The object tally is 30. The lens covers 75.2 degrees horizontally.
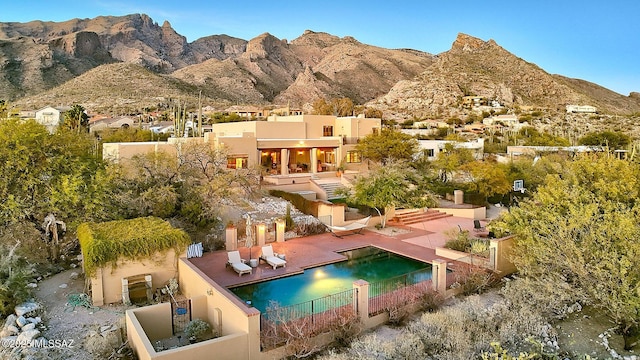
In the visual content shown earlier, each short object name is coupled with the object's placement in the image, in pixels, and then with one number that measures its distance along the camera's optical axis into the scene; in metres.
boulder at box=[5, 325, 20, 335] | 9.02
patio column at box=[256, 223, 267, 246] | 16.58
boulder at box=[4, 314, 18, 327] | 9.40
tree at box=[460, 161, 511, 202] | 25.14
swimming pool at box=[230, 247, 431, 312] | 12.22
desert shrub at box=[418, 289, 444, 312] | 10.94
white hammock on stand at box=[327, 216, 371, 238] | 18.07
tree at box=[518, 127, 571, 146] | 45.19
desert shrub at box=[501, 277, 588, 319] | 10.26
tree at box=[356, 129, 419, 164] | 29.56
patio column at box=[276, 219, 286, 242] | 17.27
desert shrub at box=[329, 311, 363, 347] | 9.34
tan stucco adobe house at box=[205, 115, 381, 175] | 26.25
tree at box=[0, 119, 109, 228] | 13.34
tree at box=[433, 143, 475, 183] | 29.24
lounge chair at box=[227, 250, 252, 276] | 13.30
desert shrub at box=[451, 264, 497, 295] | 12.18
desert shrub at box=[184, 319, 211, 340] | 9.49
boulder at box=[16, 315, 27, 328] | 9.39
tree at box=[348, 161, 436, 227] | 19.53
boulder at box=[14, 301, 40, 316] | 9.91
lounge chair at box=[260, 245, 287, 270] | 14.02
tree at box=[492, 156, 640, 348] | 9.38
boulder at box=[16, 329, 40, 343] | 8.65
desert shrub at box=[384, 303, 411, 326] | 10.36
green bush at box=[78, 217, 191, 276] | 11.05
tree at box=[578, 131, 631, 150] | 45.88
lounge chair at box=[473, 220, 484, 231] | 19.72
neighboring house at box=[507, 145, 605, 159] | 37.53
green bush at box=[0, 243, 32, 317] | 10.21
